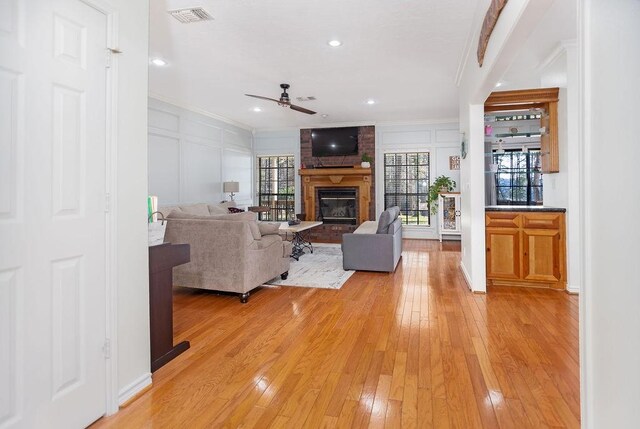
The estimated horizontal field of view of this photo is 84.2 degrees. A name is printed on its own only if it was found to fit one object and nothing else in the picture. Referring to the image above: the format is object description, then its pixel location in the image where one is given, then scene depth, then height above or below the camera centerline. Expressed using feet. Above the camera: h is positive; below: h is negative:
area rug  14.73 -2.64
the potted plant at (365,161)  27.14 +4.27
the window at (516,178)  23.21 +2.51
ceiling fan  17.19 +5.69
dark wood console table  7.59 -1.93
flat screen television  28.17 +5.99
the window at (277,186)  30.63 +2.57
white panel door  4.66 +0.05
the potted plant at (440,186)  26.03 +2.17
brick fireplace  27.91 +2.69
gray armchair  16.35 -1.51
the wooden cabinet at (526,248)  13.30 -1.27
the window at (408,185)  27.91 +2.45
